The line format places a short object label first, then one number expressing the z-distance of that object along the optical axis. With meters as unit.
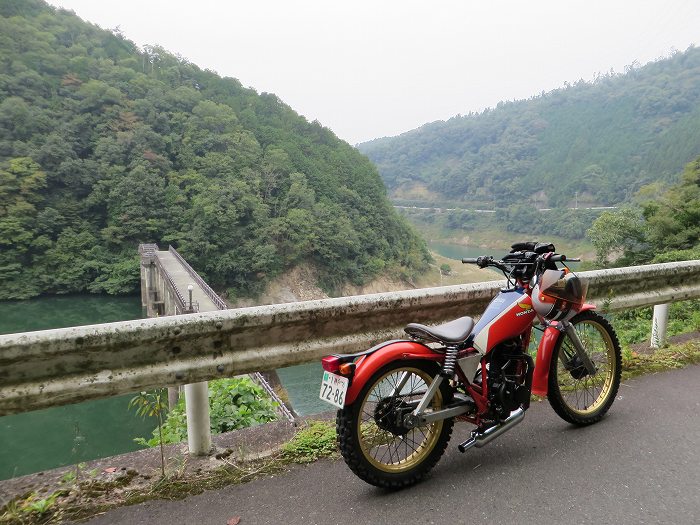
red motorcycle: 2.07
